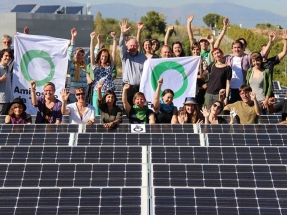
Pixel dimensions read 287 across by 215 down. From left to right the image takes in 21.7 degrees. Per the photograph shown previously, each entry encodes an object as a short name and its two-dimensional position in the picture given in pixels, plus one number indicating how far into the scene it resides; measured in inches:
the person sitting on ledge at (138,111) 557.6
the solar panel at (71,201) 415.5
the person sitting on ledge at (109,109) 547.2
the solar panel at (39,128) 529.7
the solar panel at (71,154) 474.6
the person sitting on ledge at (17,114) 546.3
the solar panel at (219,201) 414.6
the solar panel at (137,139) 509.7
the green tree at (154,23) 3457.2
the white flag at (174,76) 629.9
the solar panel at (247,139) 509.7
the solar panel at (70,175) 439.5
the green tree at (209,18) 4753.9
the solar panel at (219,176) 438.9
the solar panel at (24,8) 2355.9
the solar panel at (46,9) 2409.6
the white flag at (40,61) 656.4
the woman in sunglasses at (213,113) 559.2
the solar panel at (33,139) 512.7
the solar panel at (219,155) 472.7
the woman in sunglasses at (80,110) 557.3
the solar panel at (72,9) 2401.3
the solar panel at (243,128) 528.4
